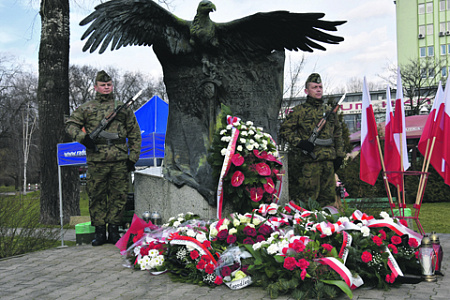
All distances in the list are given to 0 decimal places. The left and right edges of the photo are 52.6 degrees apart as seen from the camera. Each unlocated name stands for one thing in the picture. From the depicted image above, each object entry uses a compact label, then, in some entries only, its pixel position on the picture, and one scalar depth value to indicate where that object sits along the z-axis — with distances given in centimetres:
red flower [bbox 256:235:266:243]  452
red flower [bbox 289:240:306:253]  400
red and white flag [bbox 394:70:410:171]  553
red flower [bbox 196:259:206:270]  439
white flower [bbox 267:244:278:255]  408
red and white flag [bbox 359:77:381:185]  585
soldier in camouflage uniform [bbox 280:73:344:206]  604
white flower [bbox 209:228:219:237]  475
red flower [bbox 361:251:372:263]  400
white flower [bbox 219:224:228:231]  474
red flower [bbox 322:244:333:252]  405
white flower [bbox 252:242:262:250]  428
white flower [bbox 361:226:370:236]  427
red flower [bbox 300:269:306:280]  376
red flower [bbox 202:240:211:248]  464
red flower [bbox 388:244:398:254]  435
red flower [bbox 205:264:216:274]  434
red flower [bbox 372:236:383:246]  421
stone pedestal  606
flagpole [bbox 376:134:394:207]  542
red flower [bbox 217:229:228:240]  467
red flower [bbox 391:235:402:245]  443
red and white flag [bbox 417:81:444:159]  537
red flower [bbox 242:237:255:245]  448
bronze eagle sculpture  597
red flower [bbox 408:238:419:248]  449
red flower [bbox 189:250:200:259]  451
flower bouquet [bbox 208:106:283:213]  559
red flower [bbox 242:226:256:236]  459
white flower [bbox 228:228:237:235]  466
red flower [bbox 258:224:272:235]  461
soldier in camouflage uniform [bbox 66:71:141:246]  616
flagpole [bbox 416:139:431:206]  516
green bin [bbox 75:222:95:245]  672
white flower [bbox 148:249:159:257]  493
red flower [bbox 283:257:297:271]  385
